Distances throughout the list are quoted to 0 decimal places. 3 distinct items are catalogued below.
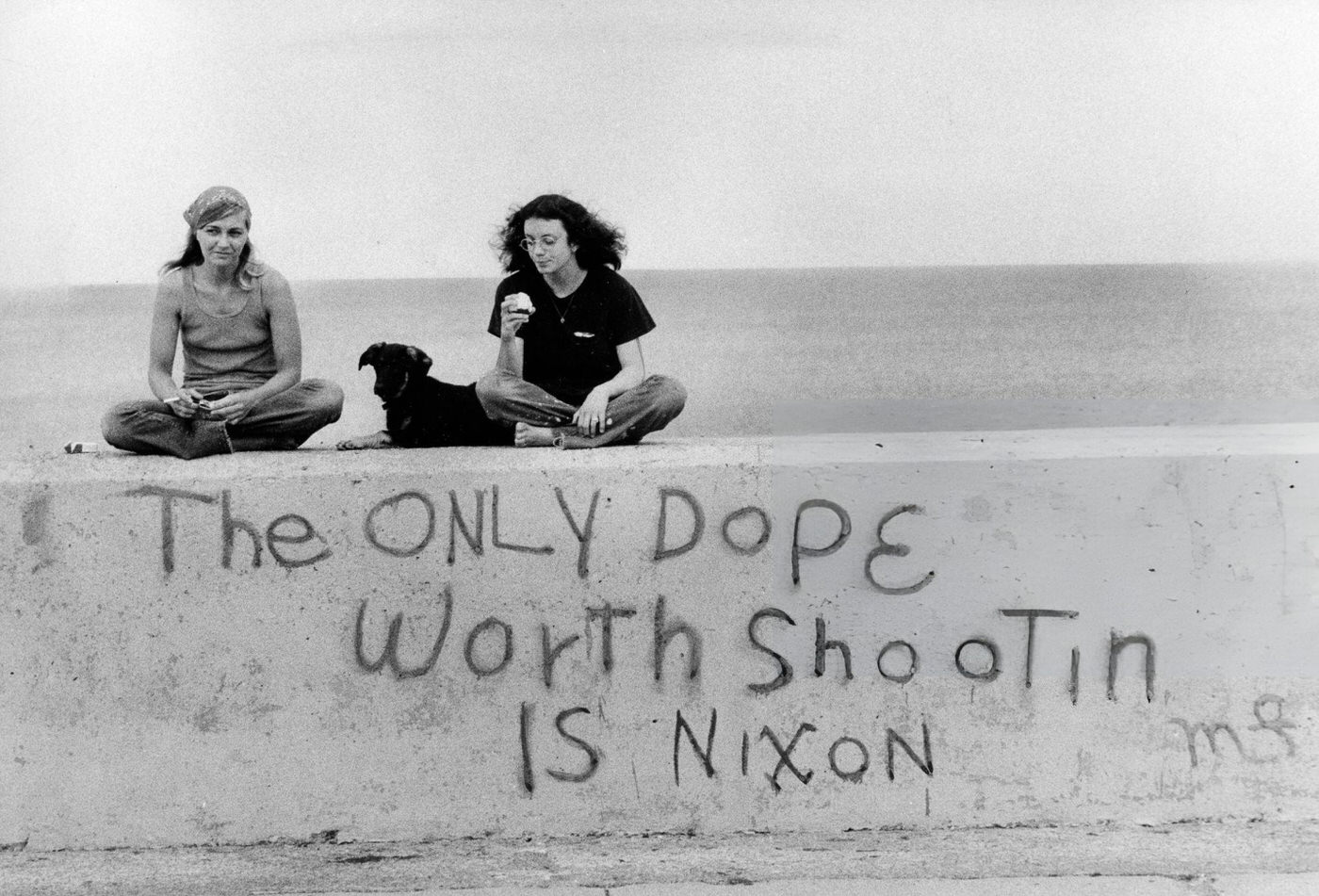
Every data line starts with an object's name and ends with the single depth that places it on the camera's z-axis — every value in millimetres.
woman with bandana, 8117
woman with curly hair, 8148
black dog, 8164
